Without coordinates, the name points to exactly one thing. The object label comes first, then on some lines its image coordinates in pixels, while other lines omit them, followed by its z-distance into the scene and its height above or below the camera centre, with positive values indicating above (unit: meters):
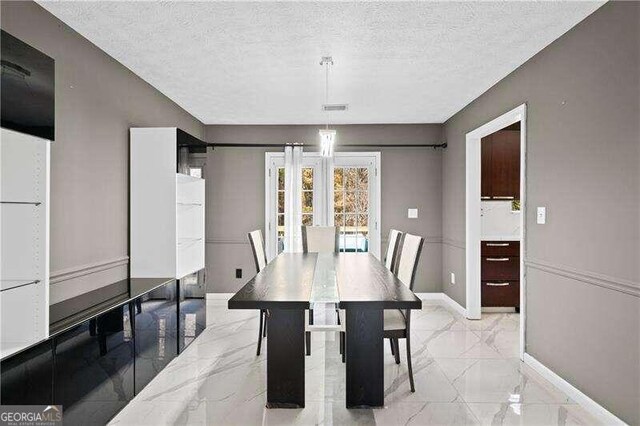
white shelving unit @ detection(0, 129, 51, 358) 1.86 -0.08
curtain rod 5.51 +0.95
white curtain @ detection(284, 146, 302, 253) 5.44 +0.20
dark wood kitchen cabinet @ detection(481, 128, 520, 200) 4.90 +0.60
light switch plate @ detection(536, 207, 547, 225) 3.00 -0.02
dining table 2.42 -0.83
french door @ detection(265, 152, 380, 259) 5.59 +0.24
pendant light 3.39 +0.63
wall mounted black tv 1.69 +0.57
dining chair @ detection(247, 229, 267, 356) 3.47 -0.41
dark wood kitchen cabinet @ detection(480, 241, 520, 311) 4.75 -0.70
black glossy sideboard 1.83 -0.79
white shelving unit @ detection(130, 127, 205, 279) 3.43 +0.08
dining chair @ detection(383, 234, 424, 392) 2.69 -0.69
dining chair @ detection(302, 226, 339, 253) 4.62 -0.31
